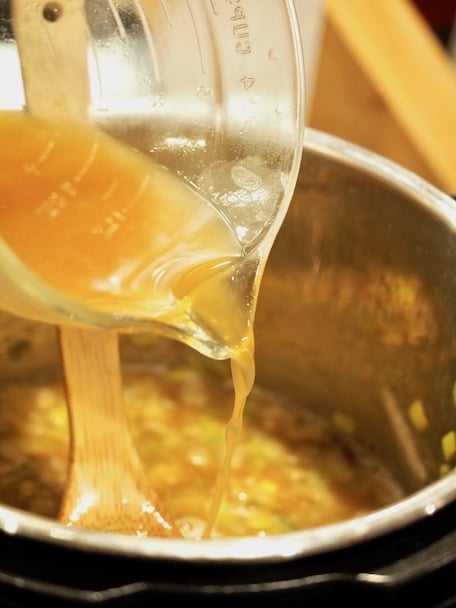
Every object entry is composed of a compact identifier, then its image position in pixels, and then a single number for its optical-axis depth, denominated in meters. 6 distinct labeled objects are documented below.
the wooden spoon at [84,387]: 0.65
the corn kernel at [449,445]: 0.66
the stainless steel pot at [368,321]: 0.67
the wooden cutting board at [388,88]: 0.87
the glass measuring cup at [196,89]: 0.65
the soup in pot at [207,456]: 0.72
